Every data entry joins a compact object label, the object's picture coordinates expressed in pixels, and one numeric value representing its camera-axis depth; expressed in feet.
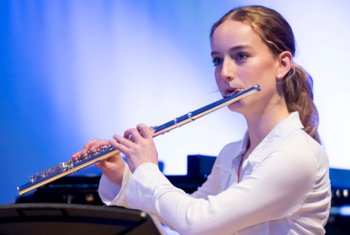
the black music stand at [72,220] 14.67
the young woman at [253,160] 15.66
